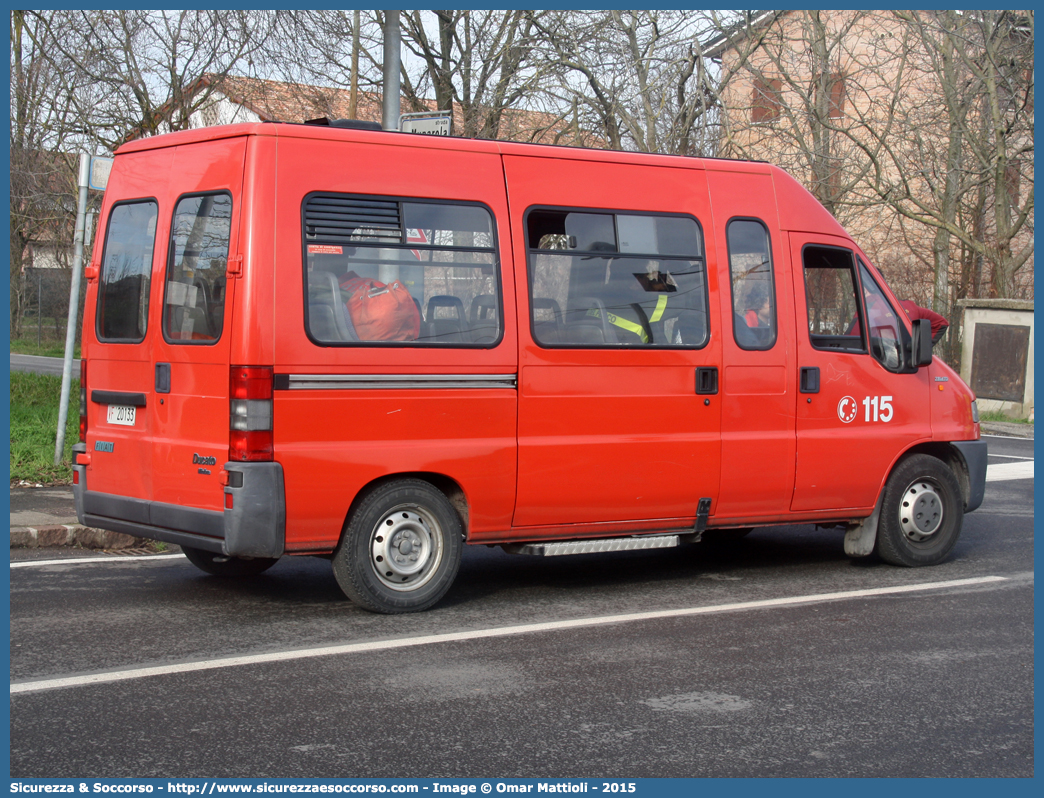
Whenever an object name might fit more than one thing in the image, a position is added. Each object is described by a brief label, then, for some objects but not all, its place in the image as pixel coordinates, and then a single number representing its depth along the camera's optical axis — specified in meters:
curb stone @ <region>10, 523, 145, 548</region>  8.19
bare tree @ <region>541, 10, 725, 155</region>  20.09
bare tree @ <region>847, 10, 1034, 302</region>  20.80
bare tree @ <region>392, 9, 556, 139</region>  20.67
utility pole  11.38
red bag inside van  6.23
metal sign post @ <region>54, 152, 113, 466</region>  9.80
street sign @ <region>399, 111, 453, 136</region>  9.75
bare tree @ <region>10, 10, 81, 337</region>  18.70
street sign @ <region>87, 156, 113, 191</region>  9.84
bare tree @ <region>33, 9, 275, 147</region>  14.45
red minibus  6.06
